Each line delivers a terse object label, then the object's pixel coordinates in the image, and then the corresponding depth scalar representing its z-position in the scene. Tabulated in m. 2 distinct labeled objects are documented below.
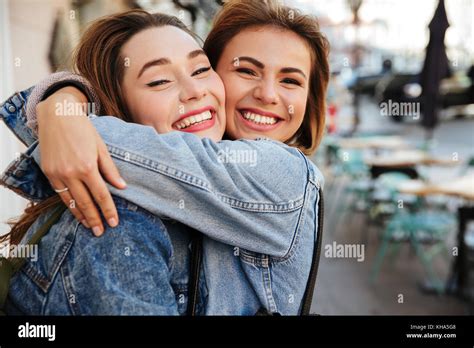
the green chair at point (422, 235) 4.59
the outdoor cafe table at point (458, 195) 3.99
